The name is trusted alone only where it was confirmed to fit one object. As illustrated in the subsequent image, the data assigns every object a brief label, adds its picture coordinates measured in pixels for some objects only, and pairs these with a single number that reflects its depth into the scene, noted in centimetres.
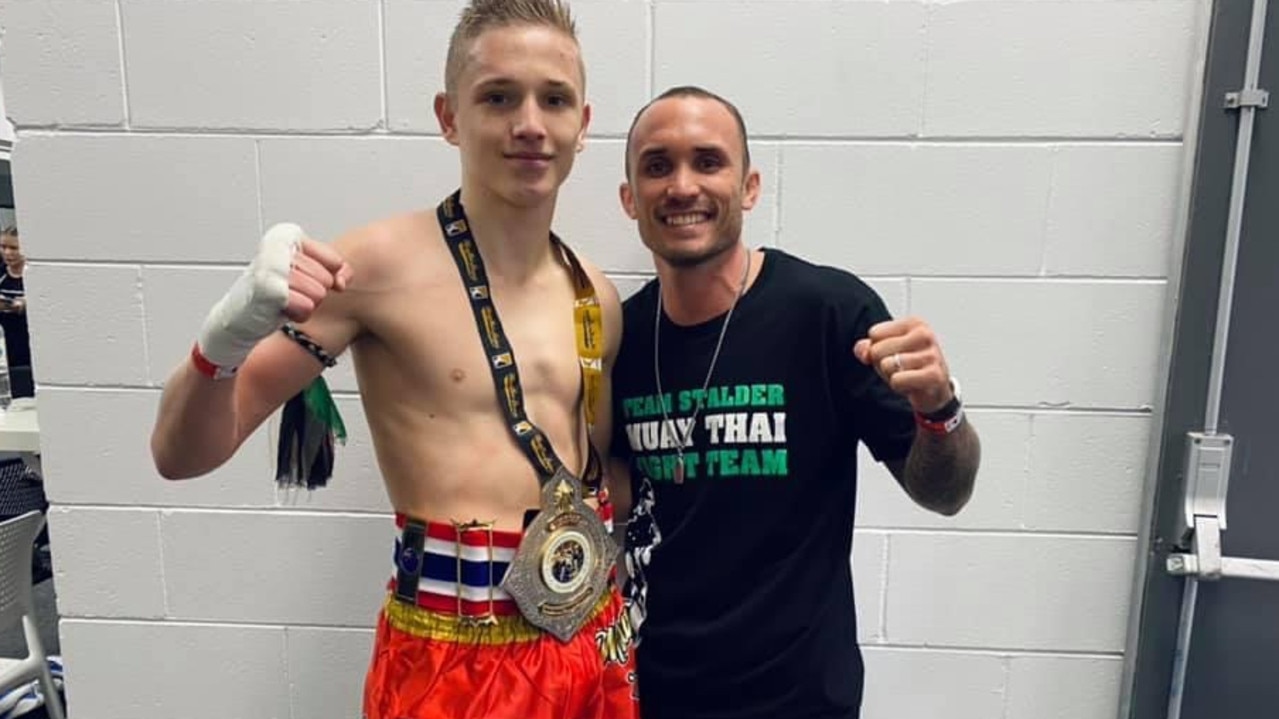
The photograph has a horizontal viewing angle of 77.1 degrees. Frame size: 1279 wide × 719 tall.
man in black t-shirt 97
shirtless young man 88
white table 153
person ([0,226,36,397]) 392
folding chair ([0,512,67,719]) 178
